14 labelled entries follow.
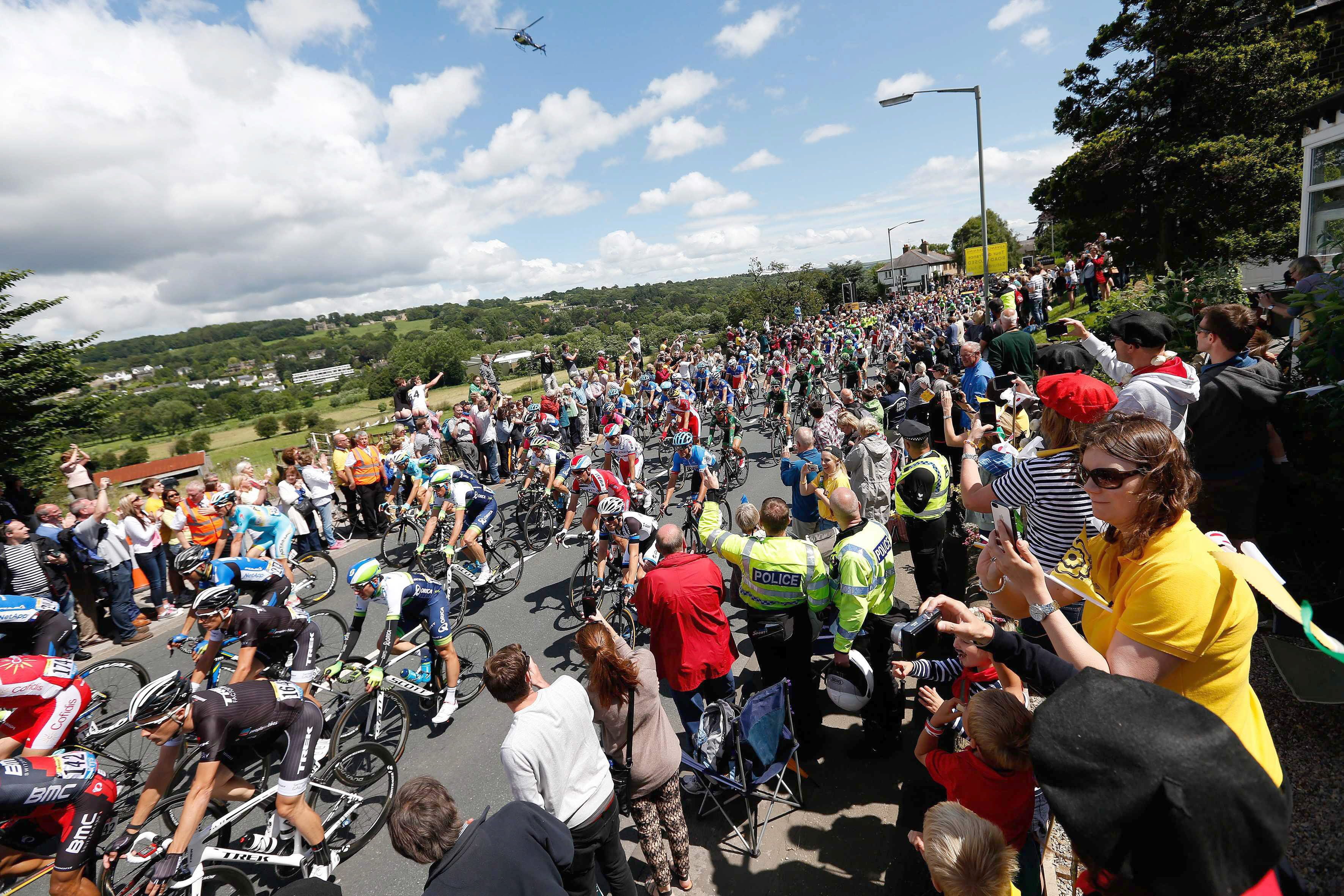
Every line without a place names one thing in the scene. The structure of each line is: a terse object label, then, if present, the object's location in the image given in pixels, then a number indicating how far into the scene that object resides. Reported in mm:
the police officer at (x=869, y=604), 3723
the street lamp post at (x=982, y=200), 12664
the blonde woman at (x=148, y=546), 8453
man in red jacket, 3928
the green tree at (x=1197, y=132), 18797
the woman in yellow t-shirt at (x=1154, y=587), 1611
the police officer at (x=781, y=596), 3904
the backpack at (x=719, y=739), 3766
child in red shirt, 2379
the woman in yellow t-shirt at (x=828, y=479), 5672
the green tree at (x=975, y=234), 96250
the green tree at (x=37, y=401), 12922
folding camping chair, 3662
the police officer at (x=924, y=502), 4836
